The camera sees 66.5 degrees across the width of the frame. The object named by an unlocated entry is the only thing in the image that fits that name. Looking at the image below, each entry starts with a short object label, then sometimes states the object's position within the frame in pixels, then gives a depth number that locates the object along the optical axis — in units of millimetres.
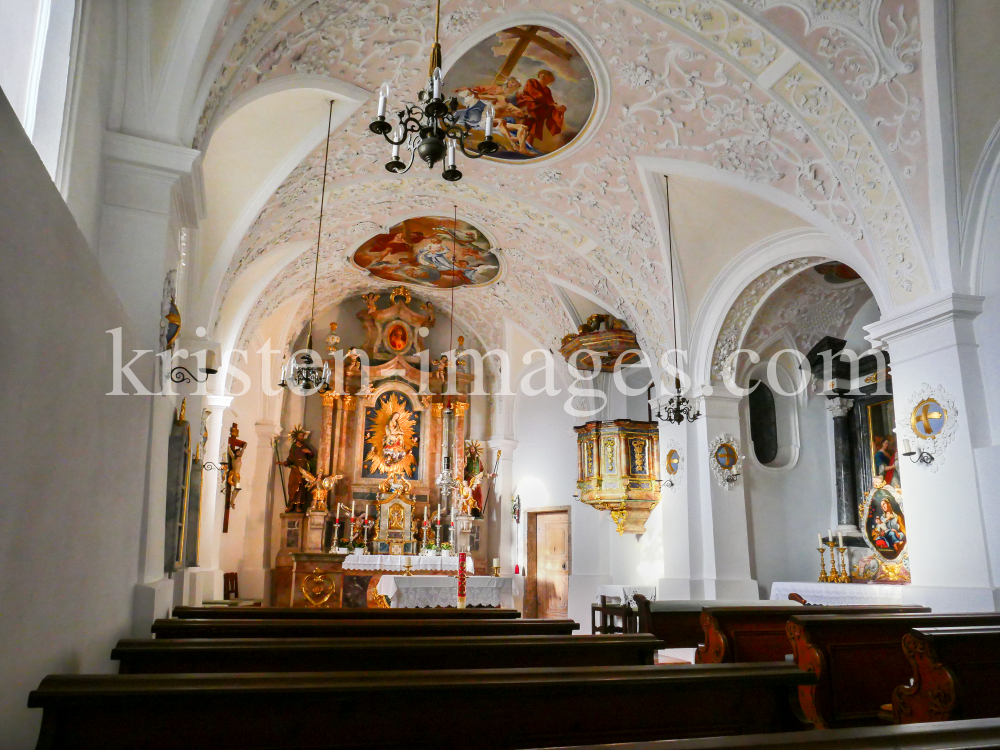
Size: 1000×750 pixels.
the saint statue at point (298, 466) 15688
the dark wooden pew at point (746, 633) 6250
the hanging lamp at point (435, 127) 4629
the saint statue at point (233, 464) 13766
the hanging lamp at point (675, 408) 9680
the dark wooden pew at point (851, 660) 5129
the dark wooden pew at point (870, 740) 2127
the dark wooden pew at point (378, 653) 3801
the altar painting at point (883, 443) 10898
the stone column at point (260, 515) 15000
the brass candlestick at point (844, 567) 10789
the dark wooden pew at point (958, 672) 3963
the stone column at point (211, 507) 11266
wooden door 14578
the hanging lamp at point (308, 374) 8562
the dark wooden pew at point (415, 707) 2664
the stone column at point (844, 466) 11242
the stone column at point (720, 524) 10516
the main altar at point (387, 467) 15453
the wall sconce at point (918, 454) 7255
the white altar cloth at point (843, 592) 9195
